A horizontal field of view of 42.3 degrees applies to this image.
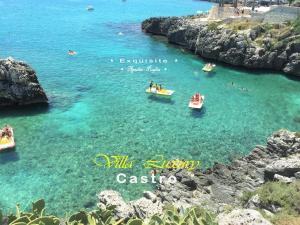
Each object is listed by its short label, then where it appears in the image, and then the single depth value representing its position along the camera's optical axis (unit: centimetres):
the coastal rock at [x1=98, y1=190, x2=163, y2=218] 2323
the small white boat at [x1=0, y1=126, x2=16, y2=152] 3669
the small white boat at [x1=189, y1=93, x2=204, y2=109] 4775
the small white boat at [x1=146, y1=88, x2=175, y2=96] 5153
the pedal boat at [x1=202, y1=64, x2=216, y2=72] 6366
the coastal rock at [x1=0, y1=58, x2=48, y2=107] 4650
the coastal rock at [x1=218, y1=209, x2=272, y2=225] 1654
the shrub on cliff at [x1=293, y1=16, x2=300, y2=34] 6538
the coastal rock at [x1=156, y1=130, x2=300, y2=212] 2873
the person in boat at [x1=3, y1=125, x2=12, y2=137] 3828
